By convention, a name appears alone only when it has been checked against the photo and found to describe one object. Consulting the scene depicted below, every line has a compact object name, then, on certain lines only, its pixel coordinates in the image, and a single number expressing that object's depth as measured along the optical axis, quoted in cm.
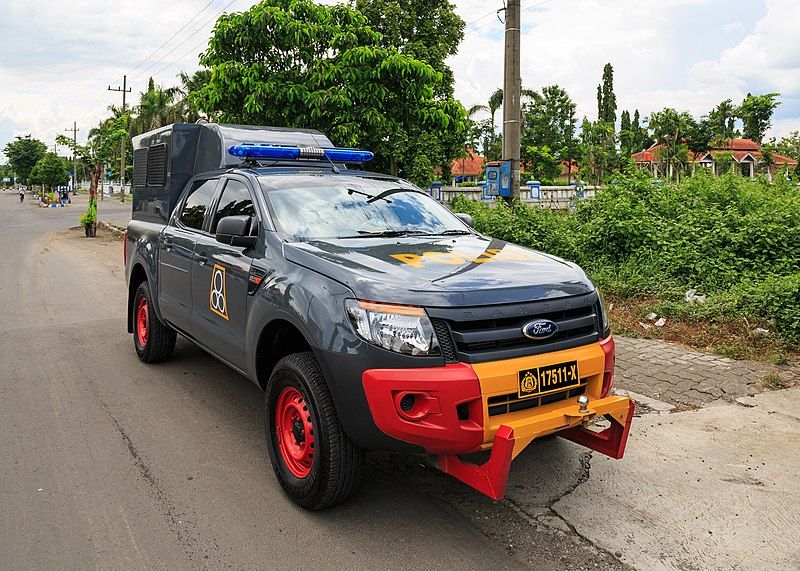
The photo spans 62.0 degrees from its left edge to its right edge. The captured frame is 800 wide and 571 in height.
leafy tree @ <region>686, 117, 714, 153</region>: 5234
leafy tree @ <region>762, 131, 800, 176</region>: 4260
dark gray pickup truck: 307
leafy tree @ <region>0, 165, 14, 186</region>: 15126
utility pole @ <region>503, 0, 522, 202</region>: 1012
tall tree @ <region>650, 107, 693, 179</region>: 5116
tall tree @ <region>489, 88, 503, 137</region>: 4824
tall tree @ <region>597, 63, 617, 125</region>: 7869
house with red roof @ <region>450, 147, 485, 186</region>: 8019
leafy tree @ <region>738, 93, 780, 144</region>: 5134
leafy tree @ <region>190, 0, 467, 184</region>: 1161
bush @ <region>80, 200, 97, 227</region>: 2247
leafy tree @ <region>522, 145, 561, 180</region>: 5147
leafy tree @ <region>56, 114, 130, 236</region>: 2250
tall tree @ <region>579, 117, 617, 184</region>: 5300
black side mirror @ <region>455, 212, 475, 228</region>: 519
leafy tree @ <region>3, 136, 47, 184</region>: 9712
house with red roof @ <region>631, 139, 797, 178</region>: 5344
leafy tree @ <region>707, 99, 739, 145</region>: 5184
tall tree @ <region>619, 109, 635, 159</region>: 6438
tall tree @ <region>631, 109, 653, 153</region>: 7181
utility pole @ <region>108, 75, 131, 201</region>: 5644
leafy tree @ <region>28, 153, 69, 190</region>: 7138
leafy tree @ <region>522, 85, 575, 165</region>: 5303
